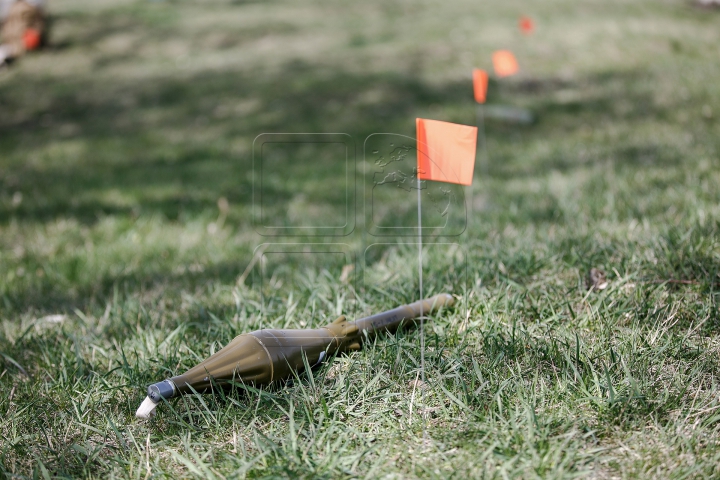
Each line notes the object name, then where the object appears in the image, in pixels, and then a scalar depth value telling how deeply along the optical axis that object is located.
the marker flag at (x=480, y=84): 3.96
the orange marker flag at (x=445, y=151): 1.94
